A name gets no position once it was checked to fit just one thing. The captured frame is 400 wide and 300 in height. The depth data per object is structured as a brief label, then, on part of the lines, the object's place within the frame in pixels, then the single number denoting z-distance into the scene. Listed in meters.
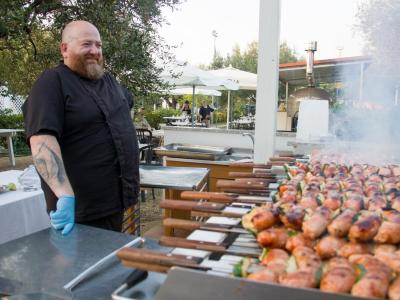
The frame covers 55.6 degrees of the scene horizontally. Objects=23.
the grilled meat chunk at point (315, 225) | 1.28
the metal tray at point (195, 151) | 5.31
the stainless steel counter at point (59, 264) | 1.42
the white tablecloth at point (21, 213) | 3.49
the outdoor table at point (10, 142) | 11.20
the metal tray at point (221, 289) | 0.85
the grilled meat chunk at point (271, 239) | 1.24
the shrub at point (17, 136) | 13.25
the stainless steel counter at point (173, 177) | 3.60
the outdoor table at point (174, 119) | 17.77
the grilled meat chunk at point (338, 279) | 0.96
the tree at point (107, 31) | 6.75
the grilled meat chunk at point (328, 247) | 1.21
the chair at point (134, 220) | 3.65
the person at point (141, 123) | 11.40
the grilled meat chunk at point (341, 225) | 1.28
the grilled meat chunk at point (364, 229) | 1.23
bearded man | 2.26
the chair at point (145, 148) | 7.89
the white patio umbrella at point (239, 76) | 13.85
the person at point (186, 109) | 19.80
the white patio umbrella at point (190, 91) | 16.41
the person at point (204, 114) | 18.89
